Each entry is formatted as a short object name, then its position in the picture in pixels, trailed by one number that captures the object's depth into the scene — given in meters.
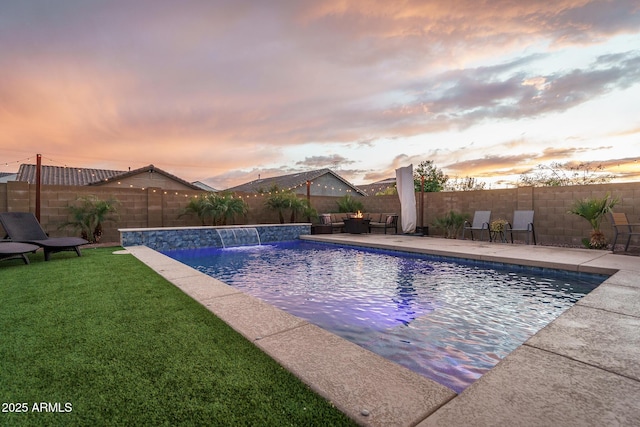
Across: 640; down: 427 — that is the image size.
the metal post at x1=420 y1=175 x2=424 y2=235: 11.26
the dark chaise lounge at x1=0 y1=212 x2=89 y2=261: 5.83
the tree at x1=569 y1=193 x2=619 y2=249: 7.06
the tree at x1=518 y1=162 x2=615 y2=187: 13.26
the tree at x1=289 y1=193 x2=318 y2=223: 12.31
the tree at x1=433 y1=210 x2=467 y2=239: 10.10
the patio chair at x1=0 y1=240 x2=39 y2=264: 4.93
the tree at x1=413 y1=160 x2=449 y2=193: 23.34
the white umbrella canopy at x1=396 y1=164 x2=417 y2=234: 10.35
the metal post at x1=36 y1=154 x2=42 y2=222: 7.91
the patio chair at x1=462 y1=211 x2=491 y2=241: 9.29
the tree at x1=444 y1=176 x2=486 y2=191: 18.29
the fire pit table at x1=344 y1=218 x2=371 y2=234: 11.27
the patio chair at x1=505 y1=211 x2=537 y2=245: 8.38
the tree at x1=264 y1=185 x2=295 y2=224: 12.19
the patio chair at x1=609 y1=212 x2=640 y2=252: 6.30
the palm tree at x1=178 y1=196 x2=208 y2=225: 10.51
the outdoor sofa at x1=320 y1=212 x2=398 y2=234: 12.04
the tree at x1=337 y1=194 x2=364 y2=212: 13.77
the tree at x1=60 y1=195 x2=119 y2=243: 8.55
